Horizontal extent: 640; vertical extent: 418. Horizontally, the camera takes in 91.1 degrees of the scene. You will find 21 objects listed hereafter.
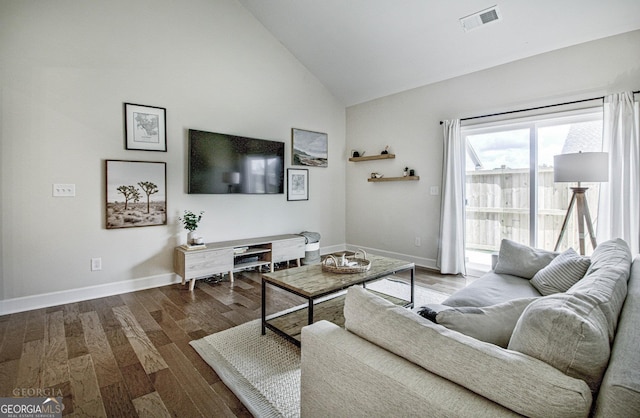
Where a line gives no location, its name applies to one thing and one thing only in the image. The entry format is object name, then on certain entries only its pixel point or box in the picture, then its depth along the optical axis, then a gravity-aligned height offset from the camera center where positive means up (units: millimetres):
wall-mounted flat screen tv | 3961 +579
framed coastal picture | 5066 +976
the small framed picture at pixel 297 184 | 5034 +374
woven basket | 2578 -506
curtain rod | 3251 +1140
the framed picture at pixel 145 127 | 3498 +909
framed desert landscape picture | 3400 +144
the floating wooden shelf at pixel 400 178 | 4714 +440
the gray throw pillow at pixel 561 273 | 2110 -466
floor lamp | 2828 +318
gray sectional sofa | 739 -426
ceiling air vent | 3247 +2016
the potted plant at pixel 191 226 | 3727 -235
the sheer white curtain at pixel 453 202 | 4199 +62
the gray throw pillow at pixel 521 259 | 2611 -452
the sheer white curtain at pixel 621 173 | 3016 +332
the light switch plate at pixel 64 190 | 3125 +162
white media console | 3615 -626
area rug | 1729 -1055
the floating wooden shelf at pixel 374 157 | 5014 +821
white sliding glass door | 3506 +316
